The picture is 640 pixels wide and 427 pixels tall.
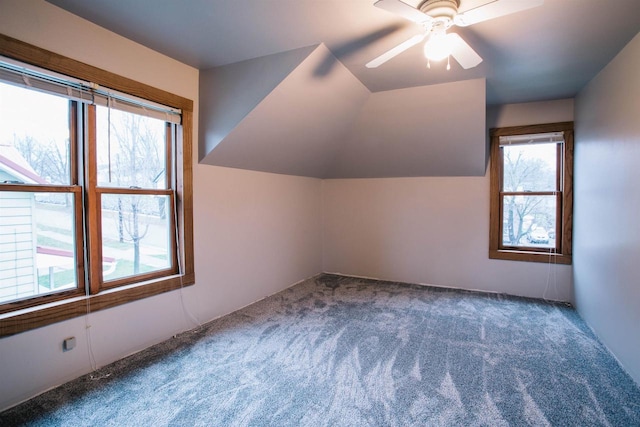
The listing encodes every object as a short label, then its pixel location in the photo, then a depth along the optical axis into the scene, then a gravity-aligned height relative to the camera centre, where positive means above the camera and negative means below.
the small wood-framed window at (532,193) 3.79 +0.14
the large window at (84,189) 1.97 +0.11
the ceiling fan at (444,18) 1.59 +0.98
